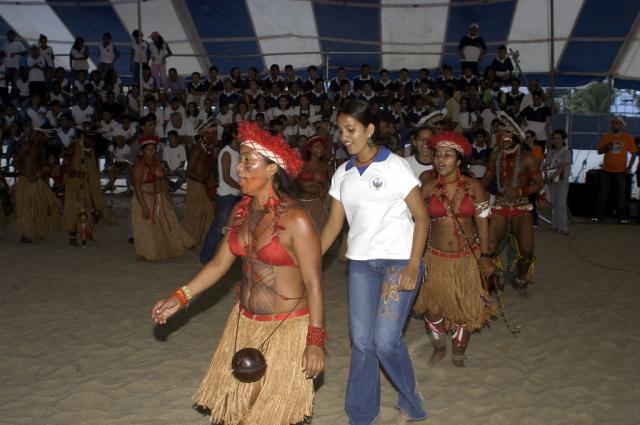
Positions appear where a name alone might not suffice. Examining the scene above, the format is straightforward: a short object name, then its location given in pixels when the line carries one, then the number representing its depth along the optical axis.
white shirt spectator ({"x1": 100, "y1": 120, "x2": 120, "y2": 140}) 14.18
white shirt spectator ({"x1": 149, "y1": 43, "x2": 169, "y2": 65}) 15.01
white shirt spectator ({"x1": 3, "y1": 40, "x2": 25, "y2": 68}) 15.74
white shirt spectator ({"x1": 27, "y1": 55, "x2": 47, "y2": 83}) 15.29
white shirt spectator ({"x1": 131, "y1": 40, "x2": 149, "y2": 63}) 14.83
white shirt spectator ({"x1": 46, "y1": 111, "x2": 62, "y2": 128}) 14.45
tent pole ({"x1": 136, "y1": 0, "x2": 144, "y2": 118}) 12.99
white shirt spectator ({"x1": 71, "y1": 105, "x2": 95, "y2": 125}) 14.62
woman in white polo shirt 3.59
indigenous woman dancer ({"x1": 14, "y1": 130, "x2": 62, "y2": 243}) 9.84
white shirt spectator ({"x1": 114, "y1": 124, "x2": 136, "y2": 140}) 14.43
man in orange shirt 12.49
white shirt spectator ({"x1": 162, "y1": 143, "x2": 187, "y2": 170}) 13.85
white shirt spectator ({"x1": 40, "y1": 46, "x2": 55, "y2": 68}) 15.44
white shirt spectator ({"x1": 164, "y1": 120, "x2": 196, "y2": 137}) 14.03
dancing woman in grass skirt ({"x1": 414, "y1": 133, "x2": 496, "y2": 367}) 4.84
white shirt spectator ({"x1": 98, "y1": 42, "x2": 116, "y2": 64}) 15.67
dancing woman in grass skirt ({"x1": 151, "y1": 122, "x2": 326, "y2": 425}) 3.07
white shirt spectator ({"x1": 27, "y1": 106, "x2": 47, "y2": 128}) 14.60
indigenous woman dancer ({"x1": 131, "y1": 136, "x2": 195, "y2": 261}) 8.55
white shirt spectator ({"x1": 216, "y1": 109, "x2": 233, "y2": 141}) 13.44
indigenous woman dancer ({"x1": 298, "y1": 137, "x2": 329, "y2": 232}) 8.09
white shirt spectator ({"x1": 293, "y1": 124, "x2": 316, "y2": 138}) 12.90
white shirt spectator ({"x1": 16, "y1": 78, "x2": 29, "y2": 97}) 15.55
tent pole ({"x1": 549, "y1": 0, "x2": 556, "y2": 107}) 12.23
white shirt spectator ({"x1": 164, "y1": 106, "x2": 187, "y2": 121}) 14.11
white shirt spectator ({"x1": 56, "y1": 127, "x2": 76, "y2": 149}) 14.09
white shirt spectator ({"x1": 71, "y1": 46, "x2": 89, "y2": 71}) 15.61
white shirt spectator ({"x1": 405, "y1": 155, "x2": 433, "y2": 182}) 5.98
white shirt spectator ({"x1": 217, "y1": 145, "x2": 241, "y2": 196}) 7.57
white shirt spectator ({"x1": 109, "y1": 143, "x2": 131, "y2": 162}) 14.48
